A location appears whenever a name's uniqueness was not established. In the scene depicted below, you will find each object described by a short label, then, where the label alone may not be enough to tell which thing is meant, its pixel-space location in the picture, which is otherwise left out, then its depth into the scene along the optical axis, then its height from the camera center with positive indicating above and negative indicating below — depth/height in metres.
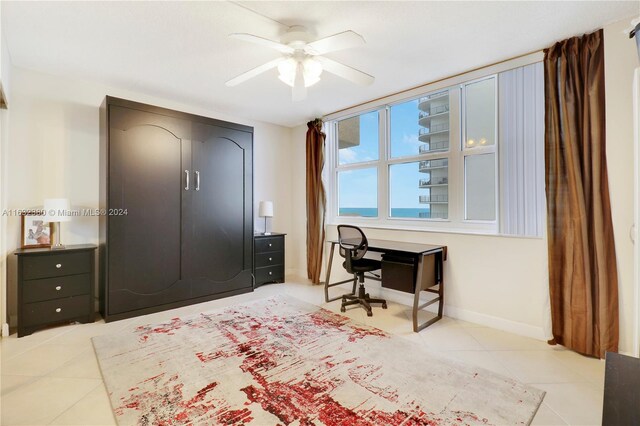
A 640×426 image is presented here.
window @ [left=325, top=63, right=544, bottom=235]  2.83 +0.61
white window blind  2.69 +0.56
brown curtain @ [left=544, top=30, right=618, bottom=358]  2.29 +0.08
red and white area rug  1.70 -1.13
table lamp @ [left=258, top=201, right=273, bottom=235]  4.49 +0.04
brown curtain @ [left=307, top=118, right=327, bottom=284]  4.58 +0.21
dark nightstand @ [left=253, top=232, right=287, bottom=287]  4.33 -0.68
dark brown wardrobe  3.07 +0.04
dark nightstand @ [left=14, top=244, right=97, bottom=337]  2.70 -0.69
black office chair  3.33 -0.56
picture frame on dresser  2.92 -0.19
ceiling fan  2.04 +1.15
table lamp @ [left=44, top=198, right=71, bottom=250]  2.87 -0.02
